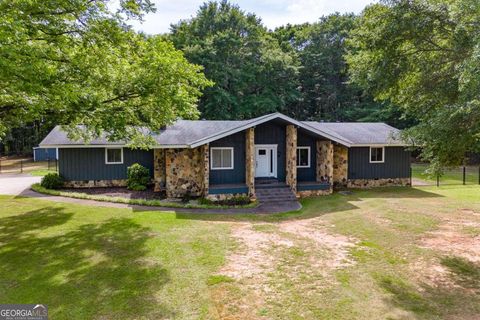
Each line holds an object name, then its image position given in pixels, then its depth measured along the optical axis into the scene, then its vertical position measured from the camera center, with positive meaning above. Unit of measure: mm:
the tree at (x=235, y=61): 35531 +11094
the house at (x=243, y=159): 15859 -253
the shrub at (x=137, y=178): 17312 -1223
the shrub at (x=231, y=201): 14570 -2192
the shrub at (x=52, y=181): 17125 -1340
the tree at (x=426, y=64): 7301 +2939
